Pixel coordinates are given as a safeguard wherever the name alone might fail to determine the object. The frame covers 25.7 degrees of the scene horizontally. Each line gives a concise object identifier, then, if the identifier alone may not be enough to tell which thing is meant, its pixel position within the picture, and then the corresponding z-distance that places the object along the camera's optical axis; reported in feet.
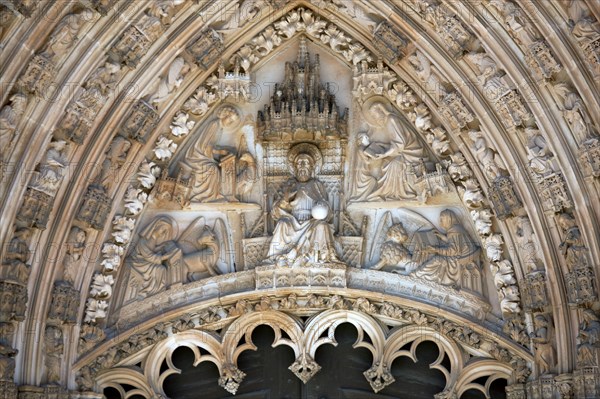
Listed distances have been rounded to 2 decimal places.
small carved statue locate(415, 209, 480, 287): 37.86
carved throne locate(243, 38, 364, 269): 38.29
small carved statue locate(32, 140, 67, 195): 35.88
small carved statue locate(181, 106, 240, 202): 38.78
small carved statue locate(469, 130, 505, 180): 37.09
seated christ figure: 38.01
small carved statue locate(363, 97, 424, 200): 38.58
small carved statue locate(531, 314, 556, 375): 35.68
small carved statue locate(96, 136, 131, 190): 37.65
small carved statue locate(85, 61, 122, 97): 36.60
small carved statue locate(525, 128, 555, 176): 35.60
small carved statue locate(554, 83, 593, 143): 34.32
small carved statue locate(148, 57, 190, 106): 38.01
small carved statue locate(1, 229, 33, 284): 35.27
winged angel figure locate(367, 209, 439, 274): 38.27
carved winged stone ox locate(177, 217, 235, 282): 38.58
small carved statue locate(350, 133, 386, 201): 38.70
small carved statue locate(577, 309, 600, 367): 34.01
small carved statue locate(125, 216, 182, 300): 38.34
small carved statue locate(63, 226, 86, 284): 37.17
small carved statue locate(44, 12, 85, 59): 35.29
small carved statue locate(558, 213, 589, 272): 34.68
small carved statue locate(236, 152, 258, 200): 38.78
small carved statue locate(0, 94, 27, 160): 34.78
